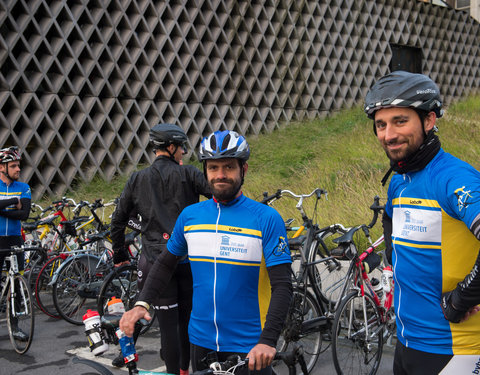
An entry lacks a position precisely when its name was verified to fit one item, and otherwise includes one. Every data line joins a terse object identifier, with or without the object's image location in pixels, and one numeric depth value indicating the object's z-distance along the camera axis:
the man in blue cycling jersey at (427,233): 2.06
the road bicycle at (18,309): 5.62
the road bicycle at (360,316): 4.48
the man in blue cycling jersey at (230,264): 2.65
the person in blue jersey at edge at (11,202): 6.21
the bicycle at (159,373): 2.08
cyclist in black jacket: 4.02
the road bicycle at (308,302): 4.68
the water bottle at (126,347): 2.20
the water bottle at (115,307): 2.34
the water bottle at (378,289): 4.84
